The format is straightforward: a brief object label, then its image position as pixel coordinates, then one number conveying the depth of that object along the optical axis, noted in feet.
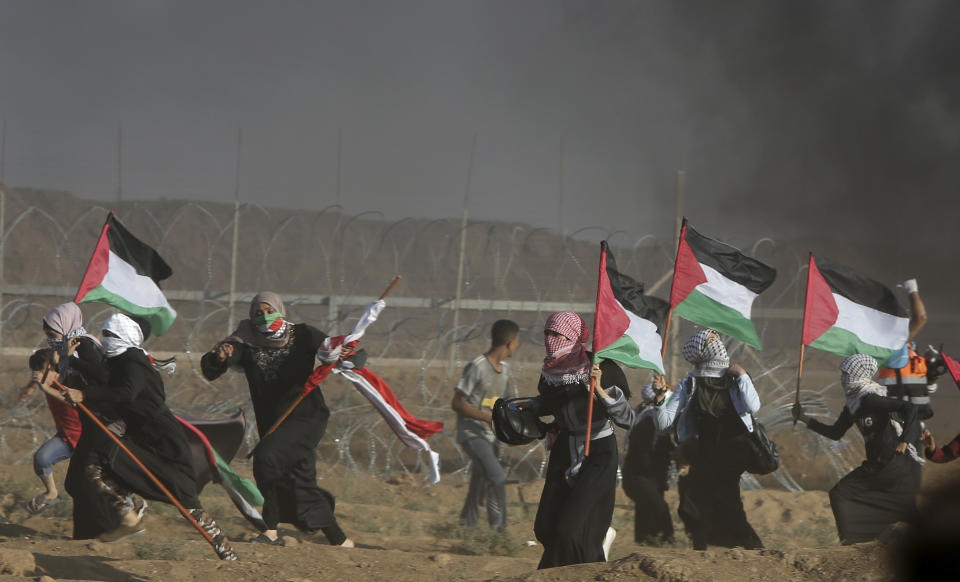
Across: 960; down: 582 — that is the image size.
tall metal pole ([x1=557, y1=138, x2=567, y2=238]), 146.25
